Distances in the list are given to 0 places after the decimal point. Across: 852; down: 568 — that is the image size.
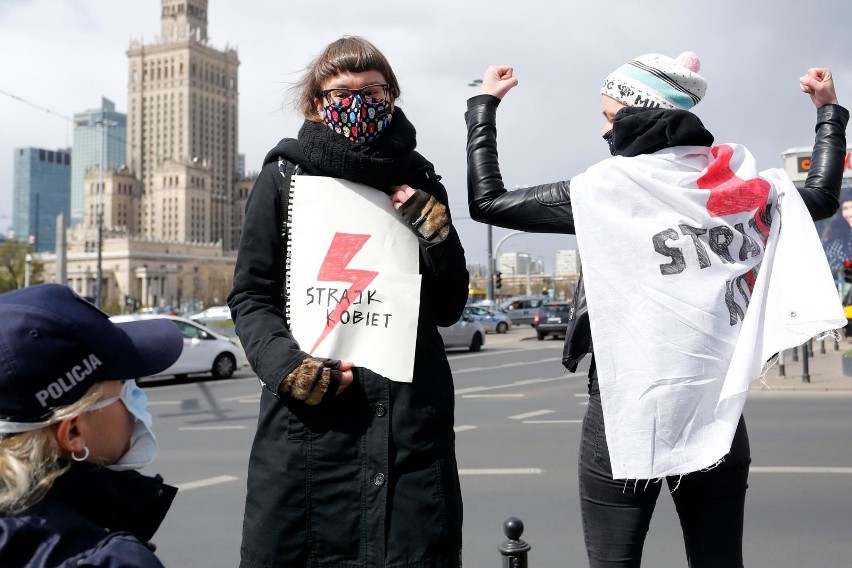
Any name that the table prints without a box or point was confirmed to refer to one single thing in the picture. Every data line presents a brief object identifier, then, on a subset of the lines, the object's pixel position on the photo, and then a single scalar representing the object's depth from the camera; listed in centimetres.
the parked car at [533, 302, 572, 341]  2992
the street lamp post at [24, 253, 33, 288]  5886
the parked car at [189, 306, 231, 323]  3466
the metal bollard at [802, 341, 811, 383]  1307
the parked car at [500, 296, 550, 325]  4281
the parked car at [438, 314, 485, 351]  2372
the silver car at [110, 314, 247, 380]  1742
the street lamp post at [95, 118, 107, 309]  4451
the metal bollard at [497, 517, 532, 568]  314
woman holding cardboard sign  208
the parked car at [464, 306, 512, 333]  3734
